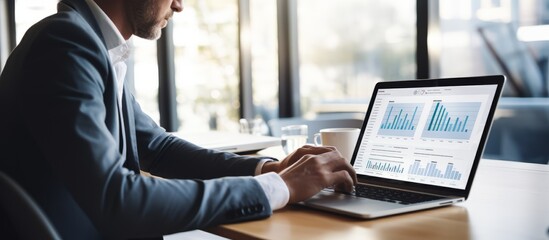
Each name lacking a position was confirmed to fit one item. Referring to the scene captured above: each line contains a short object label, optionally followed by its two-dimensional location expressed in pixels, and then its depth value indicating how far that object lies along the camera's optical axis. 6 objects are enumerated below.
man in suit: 0.99
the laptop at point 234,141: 1.99
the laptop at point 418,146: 1.17
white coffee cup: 1.61
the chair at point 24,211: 0.87
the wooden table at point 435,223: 0.95
